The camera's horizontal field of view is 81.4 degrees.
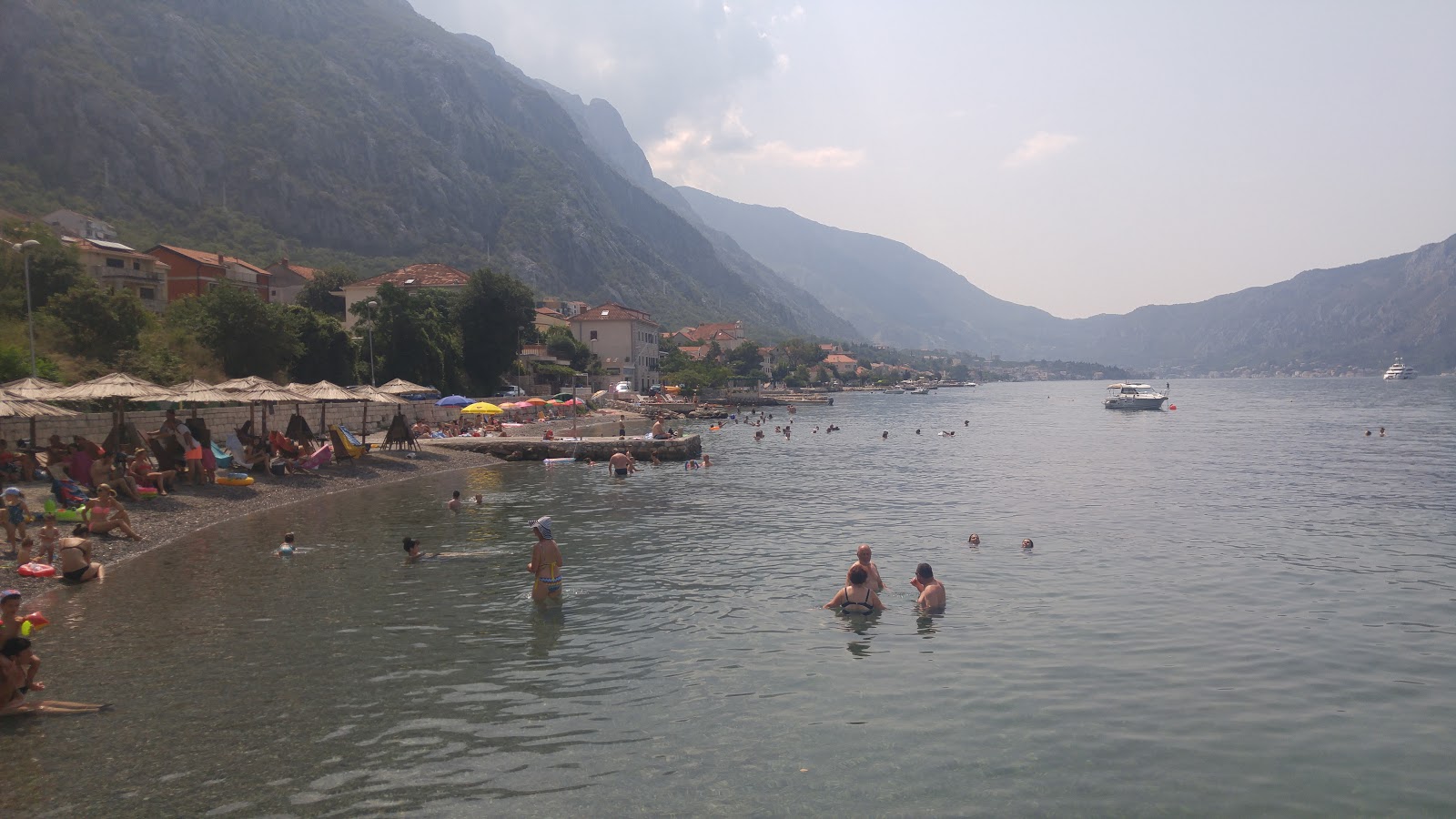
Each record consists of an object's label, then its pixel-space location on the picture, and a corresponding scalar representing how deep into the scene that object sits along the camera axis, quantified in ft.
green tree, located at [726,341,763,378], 507.30
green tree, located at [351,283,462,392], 200.13
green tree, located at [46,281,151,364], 126.31
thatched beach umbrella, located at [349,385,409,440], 116.98
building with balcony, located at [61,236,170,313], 200.13
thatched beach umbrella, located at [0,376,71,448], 75.20
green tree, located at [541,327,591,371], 324.80
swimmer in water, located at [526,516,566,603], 48.60
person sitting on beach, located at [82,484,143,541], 62.49
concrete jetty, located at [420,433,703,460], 141.59
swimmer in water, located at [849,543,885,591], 49.55
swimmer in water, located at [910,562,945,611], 49.32
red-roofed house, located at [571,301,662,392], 386.73
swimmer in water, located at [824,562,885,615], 48.24
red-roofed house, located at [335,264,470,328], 262.67
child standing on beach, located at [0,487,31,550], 55.06
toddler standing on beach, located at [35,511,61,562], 54.80
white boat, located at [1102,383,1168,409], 332.19
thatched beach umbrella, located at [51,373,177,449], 78.69
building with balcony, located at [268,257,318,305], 298.56
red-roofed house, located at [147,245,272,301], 239.09
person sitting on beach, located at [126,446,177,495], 77.25
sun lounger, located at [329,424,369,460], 114.01
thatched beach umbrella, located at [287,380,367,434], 108.47
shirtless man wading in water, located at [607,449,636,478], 120.67
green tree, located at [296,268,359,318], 263.70
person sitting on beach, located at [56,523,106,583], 51.78
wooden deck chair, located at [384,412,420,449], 130.52
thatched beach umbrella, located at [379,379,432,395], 135.44
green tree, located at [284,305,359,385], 175.73
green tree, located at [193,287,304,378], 150.30
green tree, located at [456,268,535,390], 236.22
